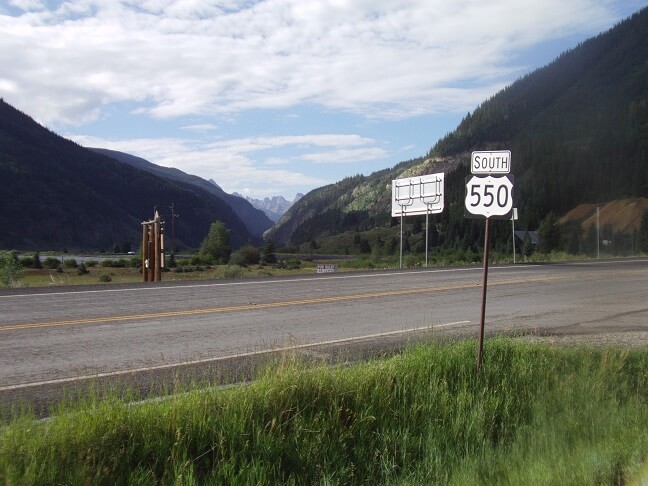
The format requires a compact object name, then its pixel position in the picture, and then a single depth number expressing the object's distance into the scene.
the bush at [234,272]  30.08
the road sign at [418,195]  32.78
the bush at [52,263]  67.94
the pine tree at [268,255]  68.75
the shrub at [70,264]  67.50
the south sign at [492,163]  8.19
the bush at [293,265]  59.34
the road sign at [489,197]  8.06
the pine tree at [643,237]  48.94
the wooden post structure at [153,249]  23.98
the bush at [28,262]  67.44
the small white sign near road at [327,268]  43.56
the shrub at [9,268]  33.25
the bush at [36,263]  67.12
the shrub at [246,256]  65.45
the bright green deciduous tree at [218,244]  69.44
